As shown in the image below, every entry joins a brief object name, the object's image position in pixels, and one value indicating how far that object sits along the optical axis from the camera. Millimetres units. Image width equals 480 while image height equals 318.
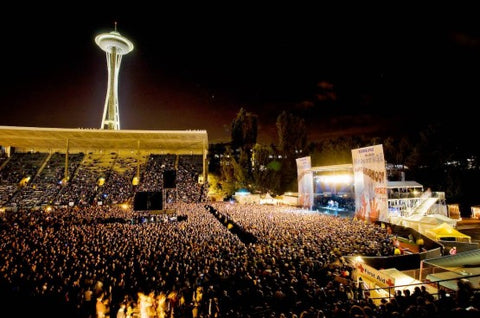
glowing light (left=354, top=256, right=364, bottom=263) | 8094
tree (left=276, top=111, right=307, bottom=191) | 40125
